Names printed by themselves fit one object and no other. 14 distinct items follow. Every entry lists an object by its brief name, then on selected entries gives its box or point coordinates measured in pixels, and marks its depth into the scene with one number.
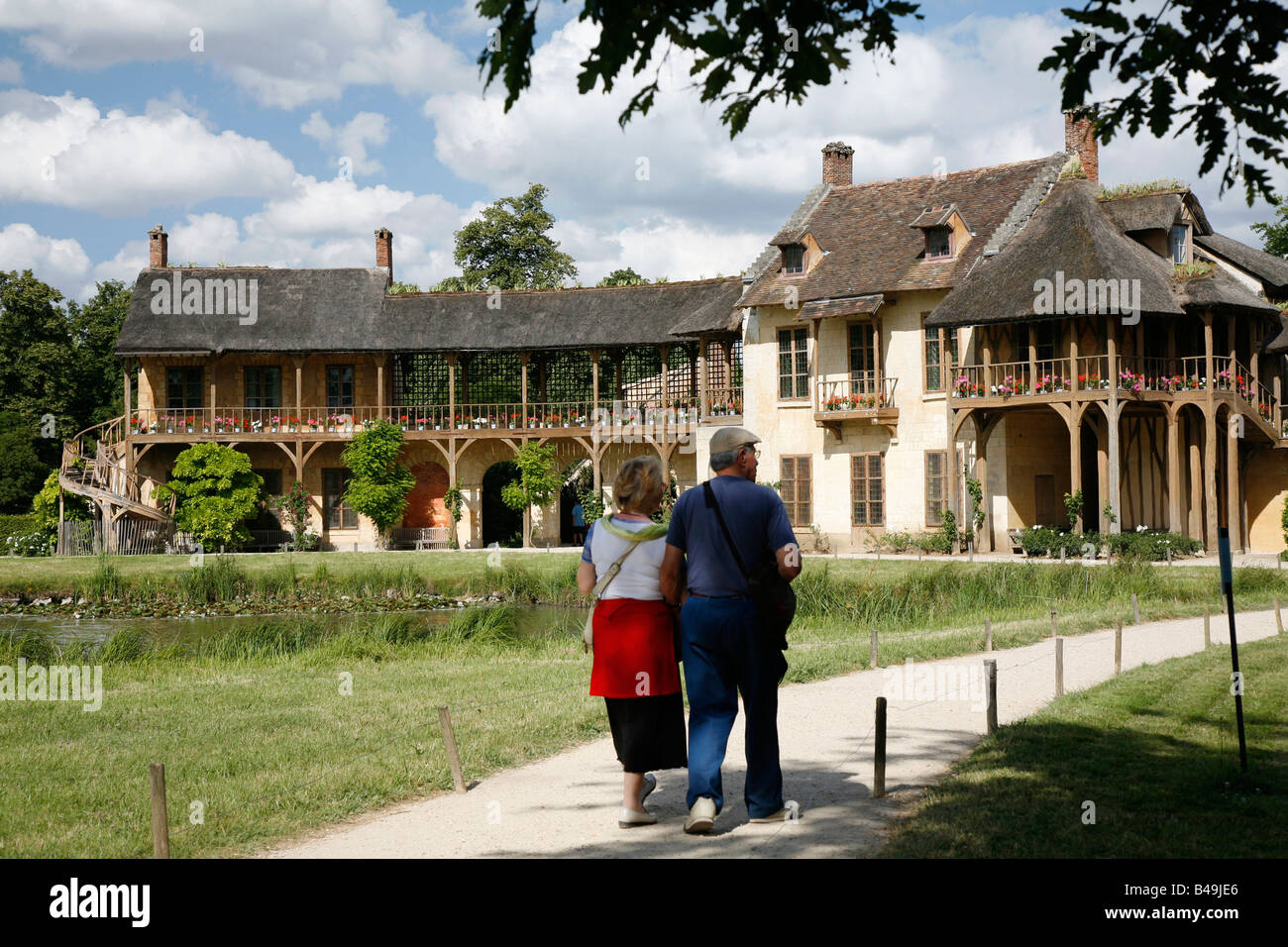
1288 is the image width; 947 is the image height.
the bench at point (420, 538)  37.09
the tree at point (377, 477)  35.50
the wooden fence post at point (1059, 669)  10.48
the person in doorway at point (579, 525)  38.09
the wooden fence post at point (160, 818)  5.79
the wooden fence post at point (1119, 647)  11.82
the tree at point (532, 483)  36.19
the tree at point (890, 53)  4.45
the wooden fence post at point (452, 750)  7.78
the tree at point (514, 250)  51.78
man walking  6.43
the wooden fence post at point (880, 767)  7.16
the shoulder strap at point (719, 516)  6.41
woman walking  6.52
